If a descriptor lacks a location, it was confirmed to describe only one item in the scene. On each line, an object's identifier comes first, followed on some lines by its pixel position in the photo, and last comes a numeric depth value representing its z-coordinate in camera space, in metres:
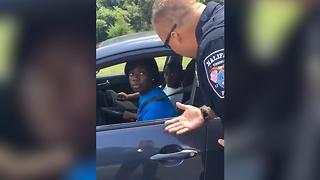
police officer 1.48
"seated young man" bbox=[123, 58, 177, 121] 1.70
